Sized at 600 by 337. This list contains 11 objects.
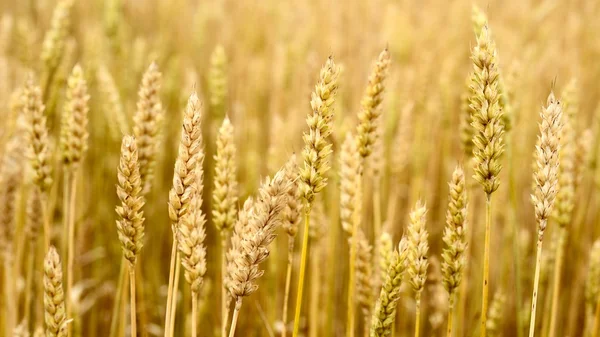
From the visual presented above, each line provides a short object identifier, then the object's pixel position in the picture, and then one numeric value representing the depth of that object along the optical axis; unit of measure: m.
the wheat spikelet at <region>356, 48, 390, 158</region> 0.97
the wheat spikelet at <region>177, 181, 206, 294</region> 0.81
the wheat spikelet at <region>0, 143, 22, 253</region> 1.29
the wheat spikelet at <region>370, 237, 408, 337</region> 0.85
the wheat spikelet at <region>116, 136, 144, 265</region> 0.80
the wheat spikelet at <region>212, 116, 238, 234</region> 0.93
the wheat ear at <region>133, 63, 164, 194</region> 1.03
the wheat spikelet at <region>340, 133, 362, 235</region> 1.02
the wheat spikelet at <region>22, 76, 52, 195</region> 1.02
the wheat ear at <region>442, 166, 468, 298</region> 0.83
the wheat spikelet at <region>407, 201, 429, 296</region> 0.84
